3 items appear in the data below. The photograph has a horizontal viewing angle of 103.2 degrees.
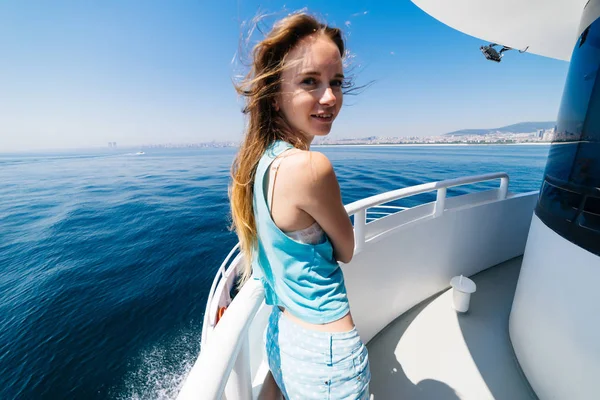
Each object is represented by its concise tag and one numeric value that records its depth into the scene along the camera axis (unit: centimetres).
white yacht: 102
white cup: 191
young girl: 50
